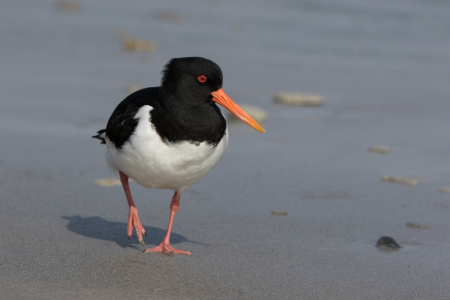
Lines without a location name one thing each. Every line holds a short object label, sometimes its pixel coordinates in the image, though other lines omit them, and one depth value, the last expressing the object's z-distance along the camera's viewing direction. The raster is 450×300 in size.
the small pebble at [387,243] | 8.89
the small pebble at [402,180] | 11.87
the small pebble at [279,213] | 10.09
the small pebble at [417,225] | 9.74
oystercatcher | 7.66
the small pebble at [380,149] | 13.89
